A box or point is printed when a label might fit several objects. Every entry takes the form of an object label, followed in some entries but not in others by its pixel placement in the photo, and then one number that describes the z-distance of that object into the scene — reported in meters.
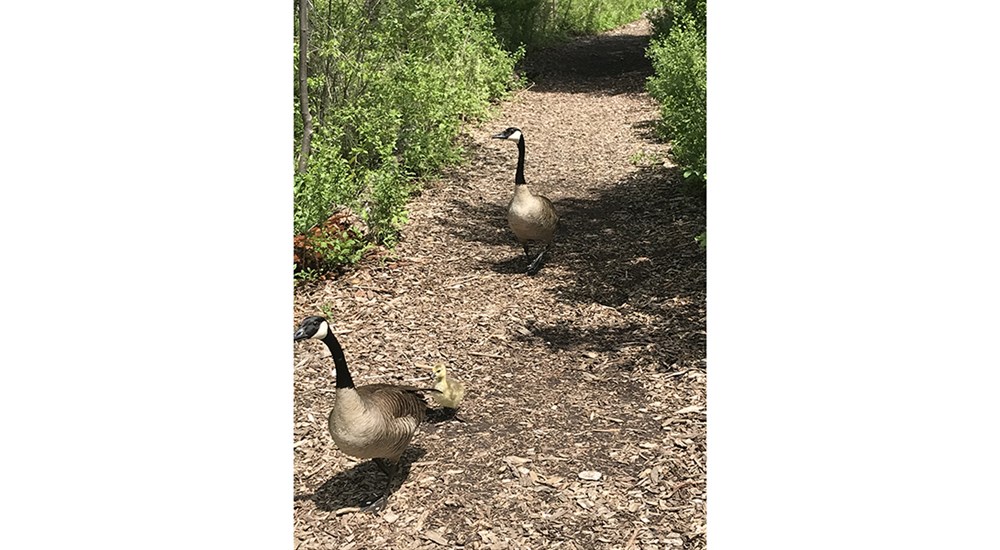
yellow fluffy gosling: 6.00
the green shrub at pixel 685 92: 9.79
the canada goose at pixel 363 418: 4.88
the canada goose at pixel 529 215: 8.39
